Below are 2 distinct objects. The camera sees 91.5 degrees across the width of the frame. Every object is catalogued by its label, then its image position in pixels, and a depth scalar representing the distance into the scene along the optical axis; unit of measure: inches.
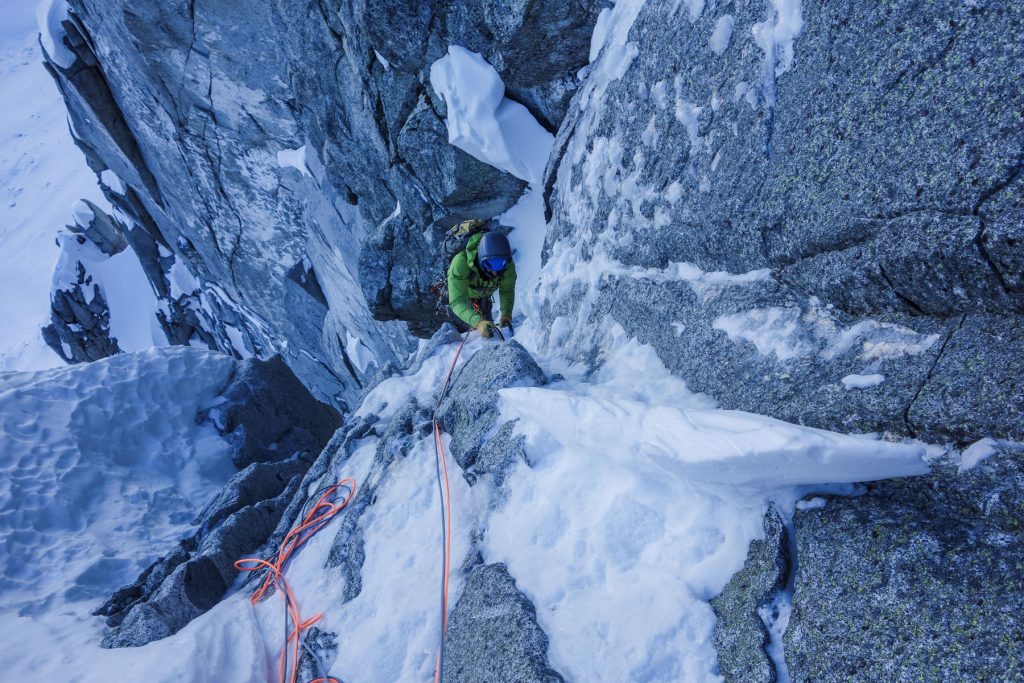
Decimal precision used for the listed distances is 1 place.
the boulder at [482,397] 156.8
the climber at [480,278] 206.5
